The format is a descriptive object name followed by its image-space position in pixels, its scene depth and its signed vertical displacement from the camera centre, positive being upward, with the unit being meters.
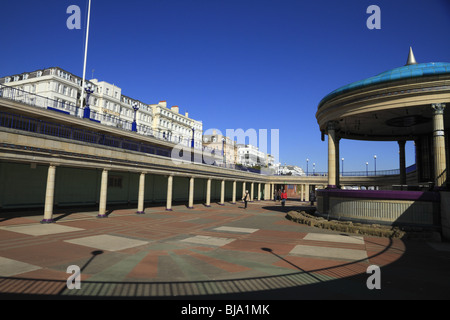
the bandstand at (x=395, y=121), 16.12 +5.48
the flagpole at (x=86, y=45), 32.34 +16.13
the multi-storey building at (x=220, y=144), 122.31 +18.68
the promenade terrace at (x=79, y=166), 16.97 +1.16
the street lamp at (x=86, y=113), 29.31 +7.28
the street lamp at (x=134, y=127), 35.52 +7.16
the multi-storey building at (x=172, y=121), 83.75 +20.89
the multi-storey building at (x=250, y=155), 151.62 +17.65
